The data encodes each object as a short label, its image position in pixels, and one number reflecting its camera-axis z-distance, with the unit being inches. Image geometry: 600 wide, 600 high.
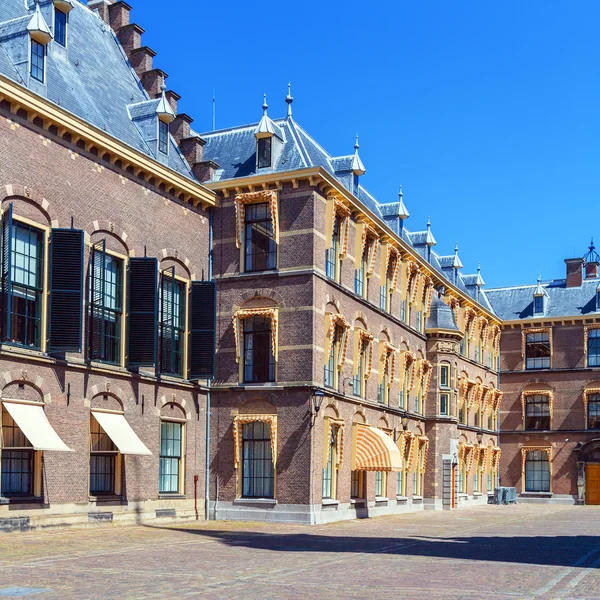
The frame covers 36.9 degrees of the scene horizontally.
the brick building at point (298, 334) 1175.6
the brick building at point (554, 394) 2271.2
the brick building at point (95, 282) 871.7
